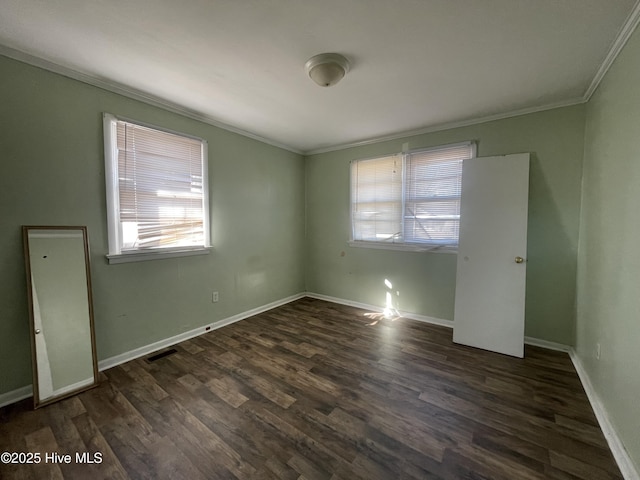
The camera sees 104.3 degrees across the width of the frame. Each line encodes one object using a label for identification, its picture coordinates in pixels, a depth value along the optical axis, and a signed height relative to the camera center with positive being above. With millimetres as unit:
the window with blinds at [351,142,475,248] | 3080 +457
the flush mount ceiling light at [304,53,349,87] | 1805 +1218
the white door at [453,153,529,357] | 2500 -252
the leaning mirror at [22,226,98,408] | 1836 -642
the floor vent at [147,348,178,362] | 2399 -1246
